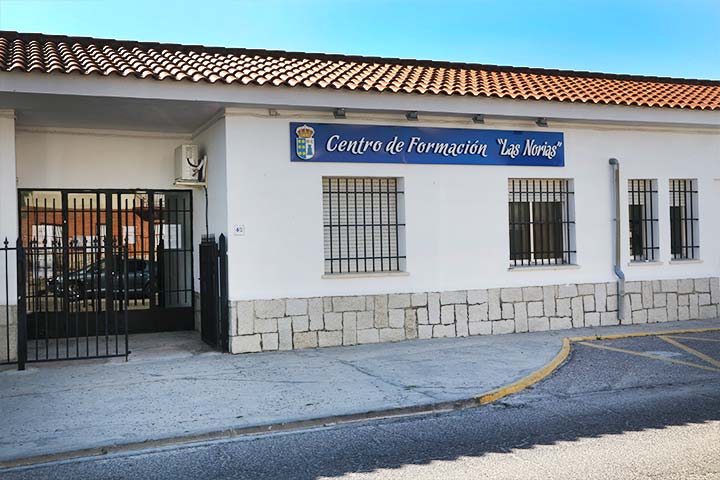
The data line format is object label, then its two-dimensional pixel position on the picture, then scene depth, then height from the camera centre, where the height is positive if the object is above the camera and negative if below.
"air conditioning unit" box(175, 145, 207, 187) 11.62 +1.26
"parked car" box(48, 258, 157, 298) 11.57 -0.54
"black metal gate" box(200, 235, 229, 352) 10.55 -0.71
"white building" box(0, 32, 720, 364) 10.44 +0.99
